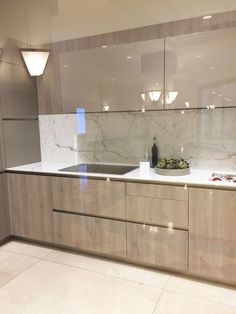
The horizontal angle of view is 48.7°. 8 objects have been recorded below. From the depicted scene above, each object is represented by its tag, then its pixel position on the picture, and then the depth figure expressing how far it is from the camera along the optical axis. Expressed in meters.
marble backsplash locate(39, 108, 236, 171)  2.46
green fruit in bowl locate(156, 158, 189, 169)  2.32
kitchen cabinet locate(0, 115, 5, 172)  2.74
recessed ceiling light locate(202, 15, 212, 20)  2.15
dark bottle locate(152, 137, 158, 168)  2.72
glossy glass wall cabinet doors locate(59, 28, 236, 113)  2.13
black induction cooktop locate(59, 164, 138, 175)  2.59
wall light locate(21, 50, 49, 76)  2.89
